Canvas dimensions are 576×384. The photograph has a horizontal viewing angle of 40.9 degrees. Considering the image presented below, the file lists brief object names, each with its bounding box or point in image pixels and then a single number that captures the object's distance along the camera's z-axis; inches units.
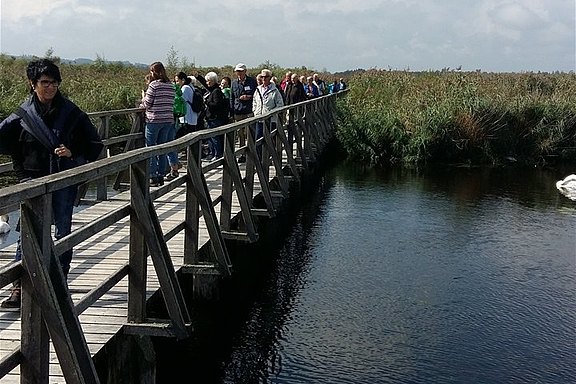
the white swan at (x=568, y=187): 697.0
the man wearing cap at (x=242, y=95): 553.6
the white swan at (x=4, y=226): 379.1
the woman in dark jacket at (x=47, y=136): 206.7
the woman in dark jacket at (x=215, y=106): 533.3
